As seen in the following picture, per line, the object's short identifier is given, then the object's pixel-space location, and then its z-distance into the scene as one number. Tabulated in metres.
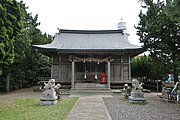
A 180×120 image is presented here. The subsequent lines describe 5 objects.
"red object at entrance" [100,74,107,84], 17.94
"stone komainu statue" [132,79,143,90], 10.70
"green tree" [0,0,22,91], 9.69
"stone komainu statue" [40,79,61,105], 9.75
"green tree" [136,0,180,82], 13.93
